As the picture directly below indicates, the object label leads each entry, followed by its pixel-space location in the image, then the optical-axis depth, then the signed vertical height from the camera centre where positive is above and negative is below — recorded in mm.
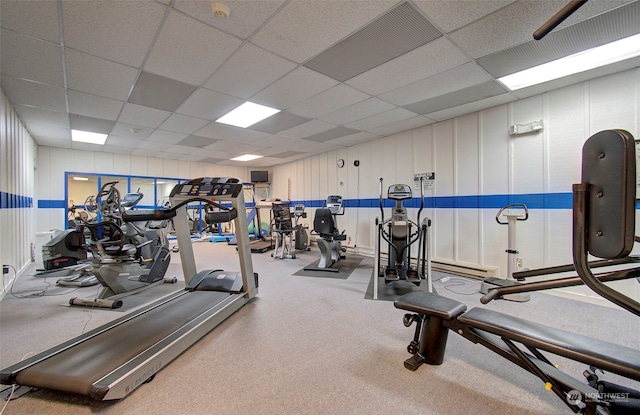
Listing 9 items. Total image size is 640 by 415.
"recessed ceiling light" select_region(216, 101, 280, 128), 4086 +1547
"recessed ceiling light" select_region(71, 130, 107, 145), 5418 +1565
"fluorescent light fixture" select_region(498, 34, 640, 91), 2613 +1543
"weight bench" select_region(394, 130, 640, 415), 928 -733
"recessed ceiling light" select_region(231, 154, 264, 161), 7734 +1543
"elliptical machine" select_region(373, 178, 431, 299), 3633 -516
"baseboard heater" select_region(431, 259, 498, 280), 3999 -1029
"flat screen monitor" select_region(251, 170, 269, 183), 9562 +1146
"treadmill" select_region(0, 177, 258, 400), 1564 -980
